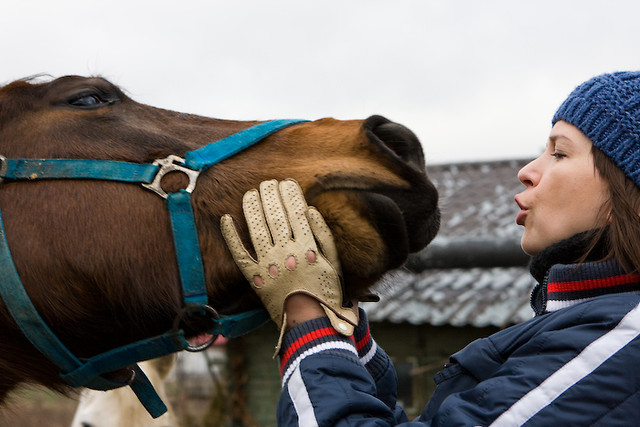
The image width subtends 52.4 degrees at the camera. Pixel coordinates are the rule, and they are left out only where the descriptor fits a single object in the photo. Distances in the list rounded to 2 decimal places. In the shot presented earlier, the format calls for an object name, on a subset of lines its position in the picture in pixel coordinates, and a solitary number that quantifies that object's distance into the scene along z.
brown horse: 1.71
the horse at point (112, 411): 3.63
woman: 1.36
